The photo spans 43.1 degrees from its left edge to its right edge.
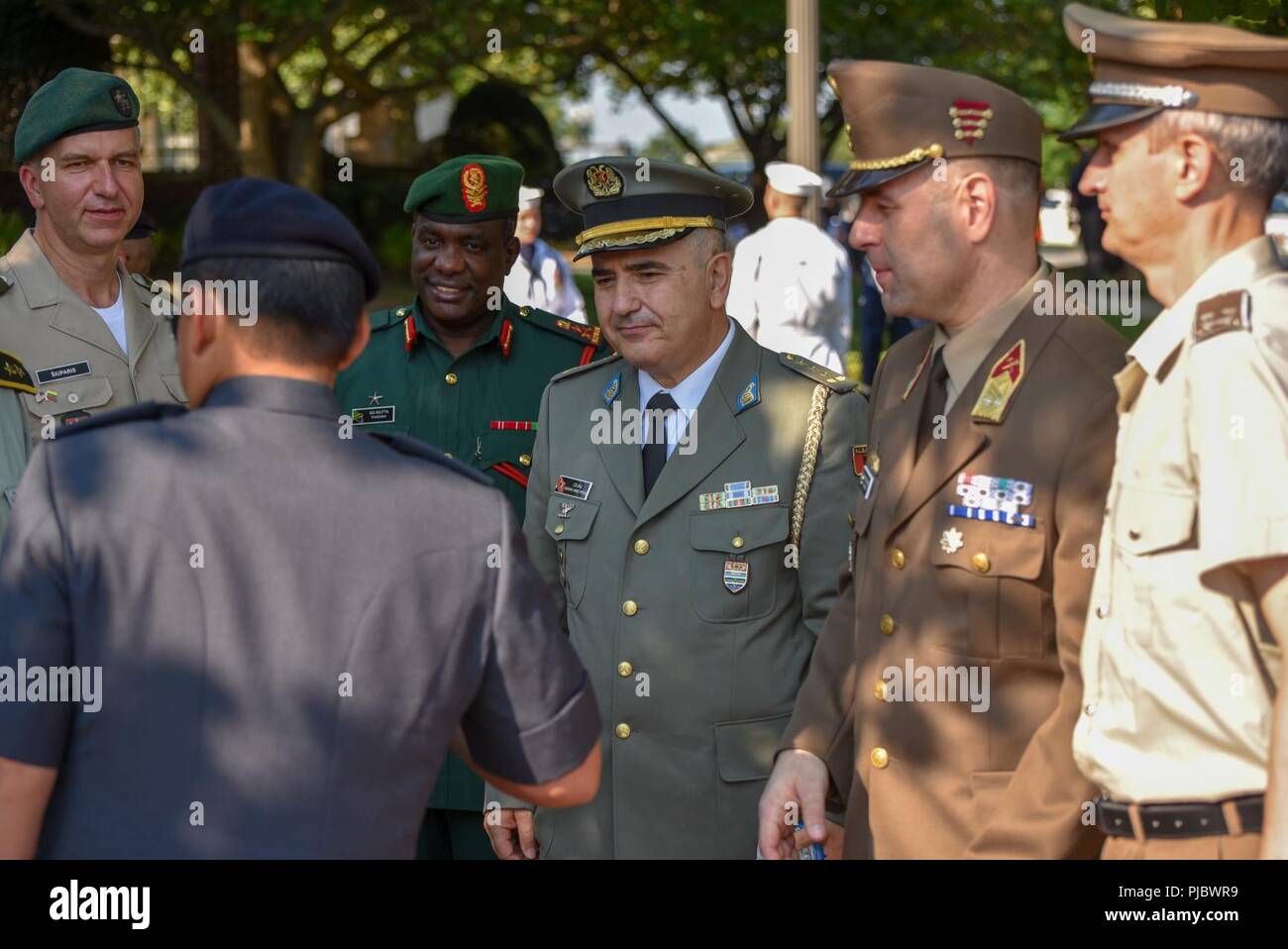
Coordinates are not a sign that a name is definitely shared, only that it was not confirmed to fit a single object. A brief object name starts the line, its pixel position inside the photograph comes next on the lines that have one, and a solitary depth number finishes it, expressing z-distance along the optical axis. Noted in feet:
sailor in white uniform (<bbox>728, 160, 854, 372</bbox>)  30.66
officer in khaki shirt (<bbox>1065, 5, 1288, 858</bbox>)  7.52
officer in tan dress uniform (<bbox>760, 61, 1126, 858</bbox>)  9.34
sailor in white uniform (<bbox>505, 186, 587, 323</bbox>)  33.63
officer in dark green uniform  15.57
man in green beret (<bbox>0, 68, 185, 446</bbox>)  14.65
